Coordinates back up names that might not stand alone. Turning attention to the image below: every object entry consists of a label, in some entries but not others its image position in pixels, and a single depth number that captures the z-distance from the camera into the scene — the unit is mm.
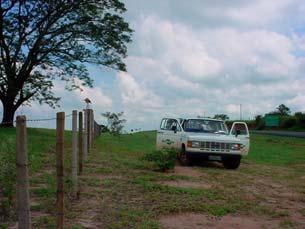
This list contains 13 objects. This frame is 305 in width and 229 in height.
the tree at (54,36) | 32312
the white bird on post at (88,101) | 18075
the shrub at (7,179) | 7508
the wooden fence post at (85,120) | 14012
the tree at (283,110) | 85488
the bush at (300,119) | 67900
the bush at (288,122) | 71238
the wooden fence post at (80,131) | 12000
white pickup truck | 17234
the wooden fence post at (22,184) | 5688
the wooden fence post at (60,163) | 6832
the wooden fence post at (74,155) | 9391
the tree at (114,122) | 40750
